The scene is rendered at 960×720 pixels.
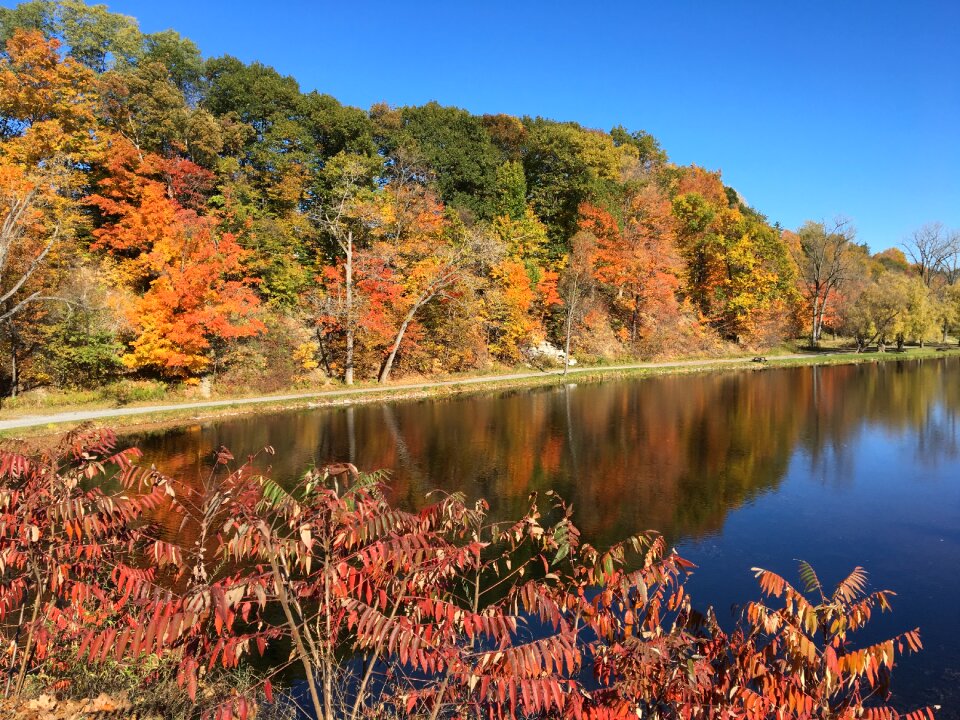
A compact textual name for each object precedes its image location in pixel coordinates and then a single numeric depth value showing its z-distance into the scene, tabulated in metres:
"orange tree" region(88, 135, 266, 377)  25.08
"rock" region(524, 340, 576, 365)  41.16
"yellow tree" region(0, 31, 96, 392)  22.67
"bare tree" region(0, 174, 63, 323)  20.73
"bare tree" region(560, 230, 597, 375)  43.09
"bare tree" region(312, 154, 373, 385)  31.23
